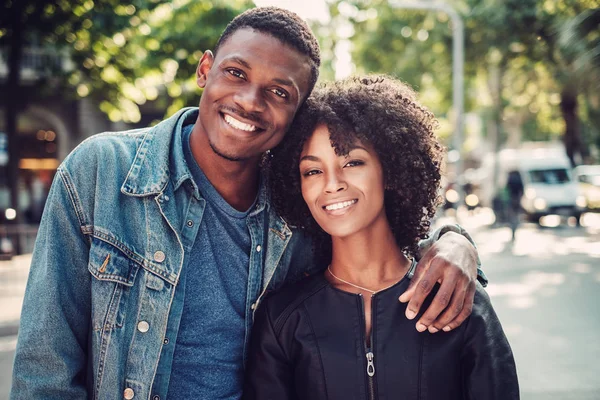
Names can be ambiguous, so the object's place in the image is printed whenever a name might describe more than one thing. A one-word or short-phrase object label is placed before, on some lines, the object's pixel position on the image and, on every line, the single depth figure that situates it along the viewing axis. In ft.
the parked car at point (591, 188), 75.55
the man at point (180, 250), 6.92
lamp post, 47.34
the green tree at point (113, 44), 35.32
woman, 7.61
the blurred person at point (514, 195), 50.08
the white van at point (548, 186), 62.95
